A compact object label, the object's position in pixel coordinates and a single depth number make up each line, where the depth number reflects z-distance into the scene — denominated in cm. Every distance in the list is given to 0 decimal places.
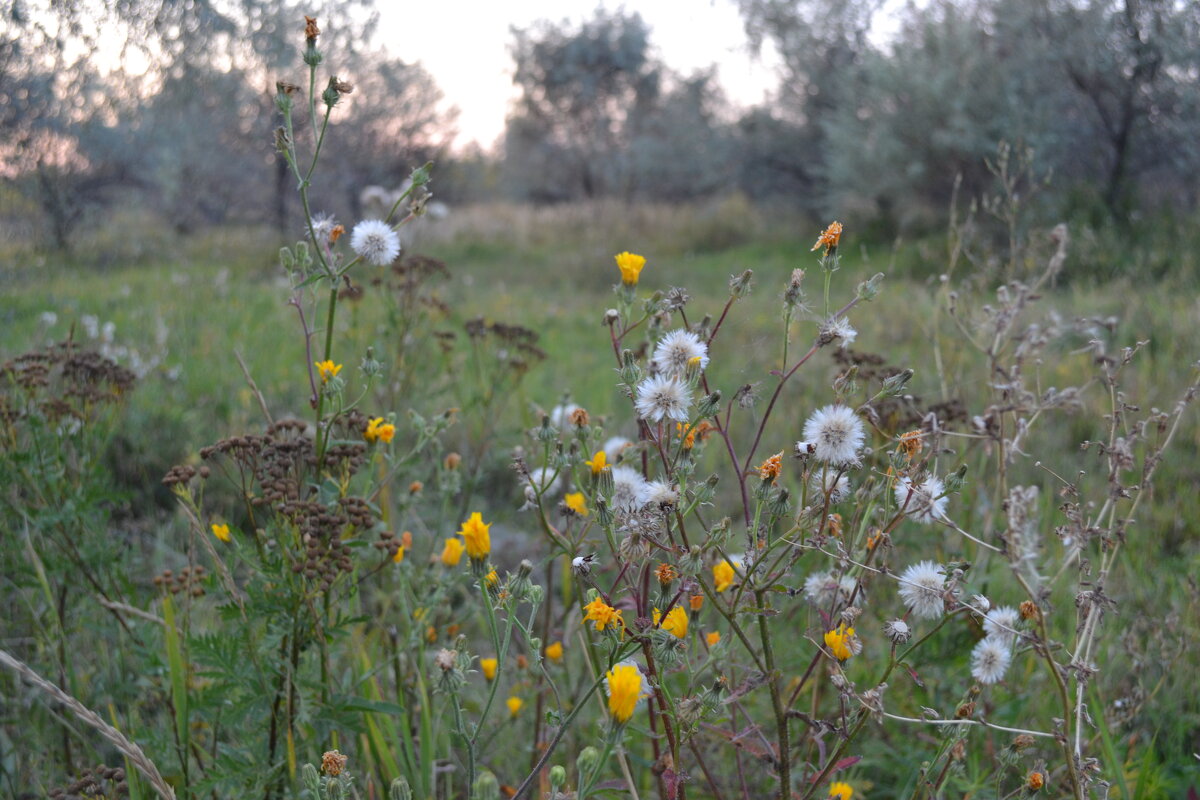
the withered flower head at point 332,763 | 77
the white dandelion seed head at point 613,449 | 94
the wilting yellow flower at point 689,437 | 79
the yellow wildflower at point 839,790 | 81
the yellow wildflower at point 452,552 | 97
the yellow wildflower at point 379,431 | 90
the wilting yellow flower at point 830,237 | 83
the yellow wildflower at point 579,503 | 89
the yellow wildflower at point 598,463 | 82
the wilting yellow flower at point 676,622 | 83
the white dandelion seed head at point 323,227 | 87
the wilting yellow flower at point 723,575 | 89
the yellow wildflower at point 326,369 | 87
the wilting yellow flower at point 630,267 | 84
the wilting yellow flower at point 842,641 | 82
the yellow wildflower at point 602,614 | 78
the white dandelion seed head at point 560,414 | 106
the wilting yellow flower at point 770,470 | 79
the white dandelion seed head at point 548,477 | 112
